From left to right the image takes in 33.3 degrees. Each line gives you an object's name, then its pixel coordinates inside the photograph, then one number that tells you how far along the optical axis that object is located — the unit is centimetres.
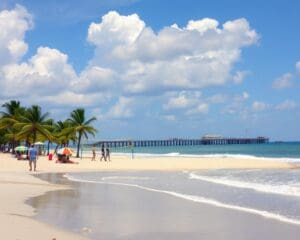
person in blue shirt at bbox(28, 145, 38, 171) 3044
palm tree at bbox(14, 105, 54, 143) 5810
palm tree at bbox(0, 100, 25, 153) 6643
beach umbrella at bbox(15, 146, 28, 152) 5034
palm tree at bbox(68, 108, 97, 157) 6284
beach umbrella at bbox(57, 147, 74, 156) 4438
